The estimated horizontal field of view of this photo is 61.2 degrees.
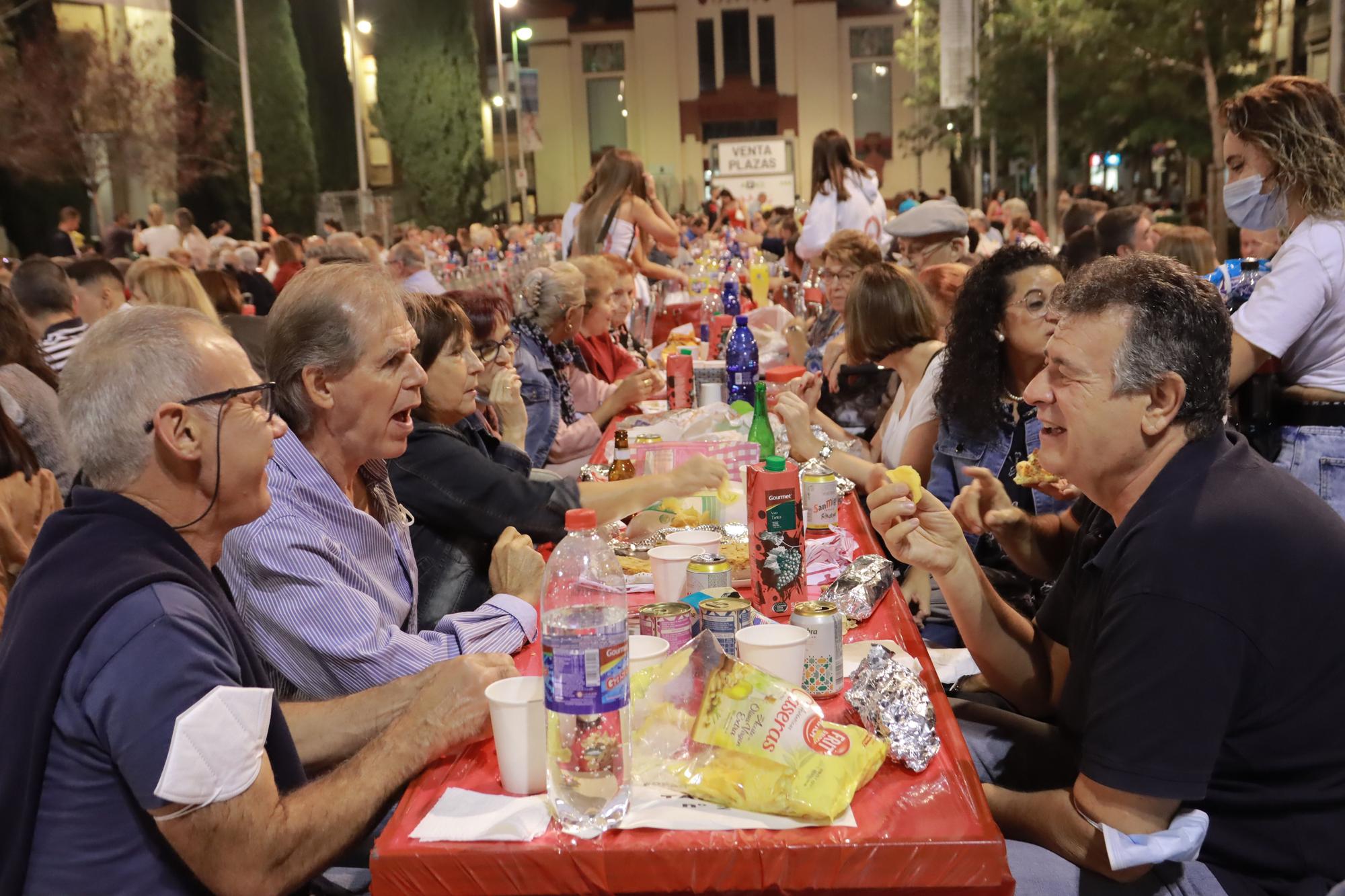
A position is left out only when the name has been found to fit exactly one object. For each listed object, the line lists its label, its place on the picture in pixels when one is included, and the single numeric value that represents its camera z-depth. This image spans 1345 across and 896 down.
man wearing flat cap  6.08
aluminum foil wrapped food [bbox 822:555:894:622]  2.35
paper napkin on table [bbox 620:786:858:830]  1.53
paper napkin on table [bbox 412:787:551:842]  1.54
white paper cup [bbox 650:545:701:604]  2.38
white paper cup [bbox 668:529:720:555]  2.53
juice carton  2.24
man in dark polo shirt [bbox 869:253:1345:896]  1.62
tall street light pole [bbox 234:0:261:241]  18.19
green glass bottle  3.46
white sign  17.20
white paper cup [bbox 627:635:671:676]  1.77
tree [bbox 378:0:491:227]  30.50
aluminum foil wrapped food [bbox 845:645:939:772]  1.67
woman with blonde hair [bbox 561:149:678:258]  7.39
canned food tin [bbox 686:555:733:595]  2.27
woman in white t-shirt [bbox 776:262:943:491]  3.90
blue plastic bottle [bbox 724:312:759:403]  4.73
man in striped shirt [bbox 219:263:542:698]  2.05
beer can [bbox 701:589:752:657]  1.90
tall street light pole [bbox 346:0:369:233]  20.72
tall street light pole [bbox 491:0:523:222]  22.27
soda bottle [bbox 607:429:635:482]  3.58
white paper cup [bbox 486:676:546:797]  1.63
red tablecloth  1.47
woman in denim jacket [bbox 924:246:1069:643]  3.39
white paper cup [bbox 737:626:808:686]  1.79
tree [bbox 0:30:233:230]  19.48
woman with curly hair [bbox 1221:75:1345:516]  3.29
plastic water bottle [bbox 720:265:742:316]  7.73
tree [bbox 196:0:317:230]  26.00
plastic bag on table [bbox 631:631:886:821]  1.54
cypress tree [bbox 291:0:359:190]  28.08
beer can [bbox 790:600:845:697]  1.88
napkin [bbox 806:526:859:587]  2.63
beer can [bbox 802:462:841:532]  2.90
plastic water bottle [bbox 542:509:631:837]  1.49
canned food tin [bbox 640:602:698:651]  1.95
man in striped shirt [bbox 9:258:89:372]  5.90
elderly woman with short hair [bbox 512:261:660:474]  4.85
